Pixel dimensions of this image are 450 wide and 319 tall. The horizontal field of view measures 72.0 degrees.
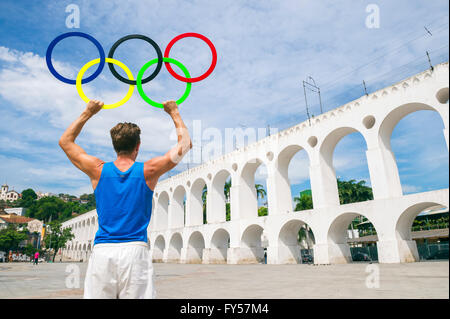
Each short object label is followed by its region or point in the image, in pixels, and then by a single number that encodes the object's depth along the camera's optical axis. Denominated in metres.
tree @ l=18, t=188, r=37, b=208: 134.75
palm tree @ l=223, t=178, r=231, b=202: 46.25
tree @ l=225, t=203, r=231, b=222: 51.78
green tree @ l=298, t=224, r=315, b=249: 52.33
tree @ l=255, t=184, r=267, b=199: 47.17
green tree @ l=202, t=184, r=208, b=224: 50.26
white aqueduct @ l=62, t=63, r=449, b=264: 20.17
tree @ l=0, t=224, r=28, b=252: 58.75
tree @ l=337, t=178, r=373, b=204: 53.31
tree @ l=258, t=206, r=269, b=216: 57.89
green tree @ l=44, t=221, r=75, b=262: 58.62
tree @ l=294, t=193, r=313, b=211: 48.09
